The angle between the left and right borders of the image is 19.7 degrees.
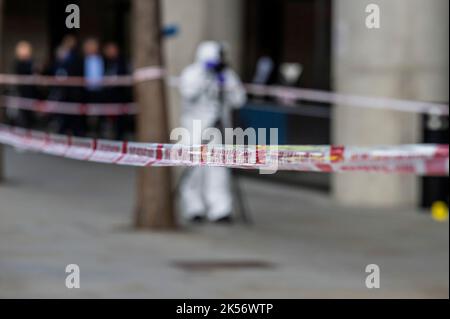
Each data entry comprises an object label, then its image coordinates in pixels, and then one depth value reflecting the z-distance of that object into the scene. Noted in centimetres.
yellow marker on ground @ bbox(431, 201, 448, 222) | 1348
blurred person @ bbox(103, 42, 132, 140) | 2258
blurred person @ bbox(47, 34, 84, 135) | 2219
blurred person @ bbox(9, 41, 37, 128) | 2419
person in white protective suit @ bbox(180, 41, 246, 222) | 1267
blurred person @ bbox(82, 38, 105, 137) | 2211
